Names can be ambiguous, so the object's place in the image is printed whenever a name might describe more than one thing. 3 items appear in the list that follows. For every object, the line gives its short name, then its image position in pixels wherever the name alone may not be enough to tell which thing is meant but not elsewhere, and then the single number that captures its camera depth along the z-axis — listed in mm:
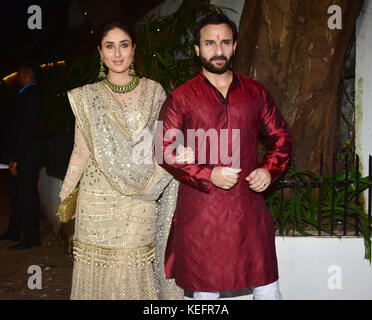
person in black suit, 5730
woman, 2951
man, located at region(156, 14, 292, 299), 2637
